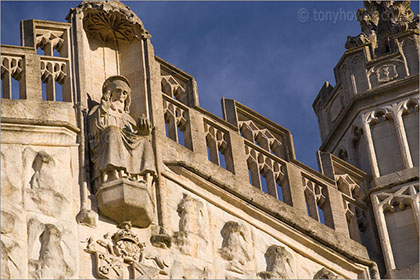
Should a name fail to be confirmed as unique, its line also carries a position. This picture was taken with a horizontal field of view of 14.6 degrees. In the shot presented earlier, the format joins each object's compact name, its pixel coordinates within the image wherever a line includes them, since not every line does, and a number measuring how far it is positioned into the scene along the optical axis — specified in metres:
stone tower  22.25
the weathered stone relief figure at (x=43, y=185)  19.61
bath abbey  19.67
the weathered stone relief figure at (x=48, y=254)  18.98
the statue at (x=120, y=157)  19.91
